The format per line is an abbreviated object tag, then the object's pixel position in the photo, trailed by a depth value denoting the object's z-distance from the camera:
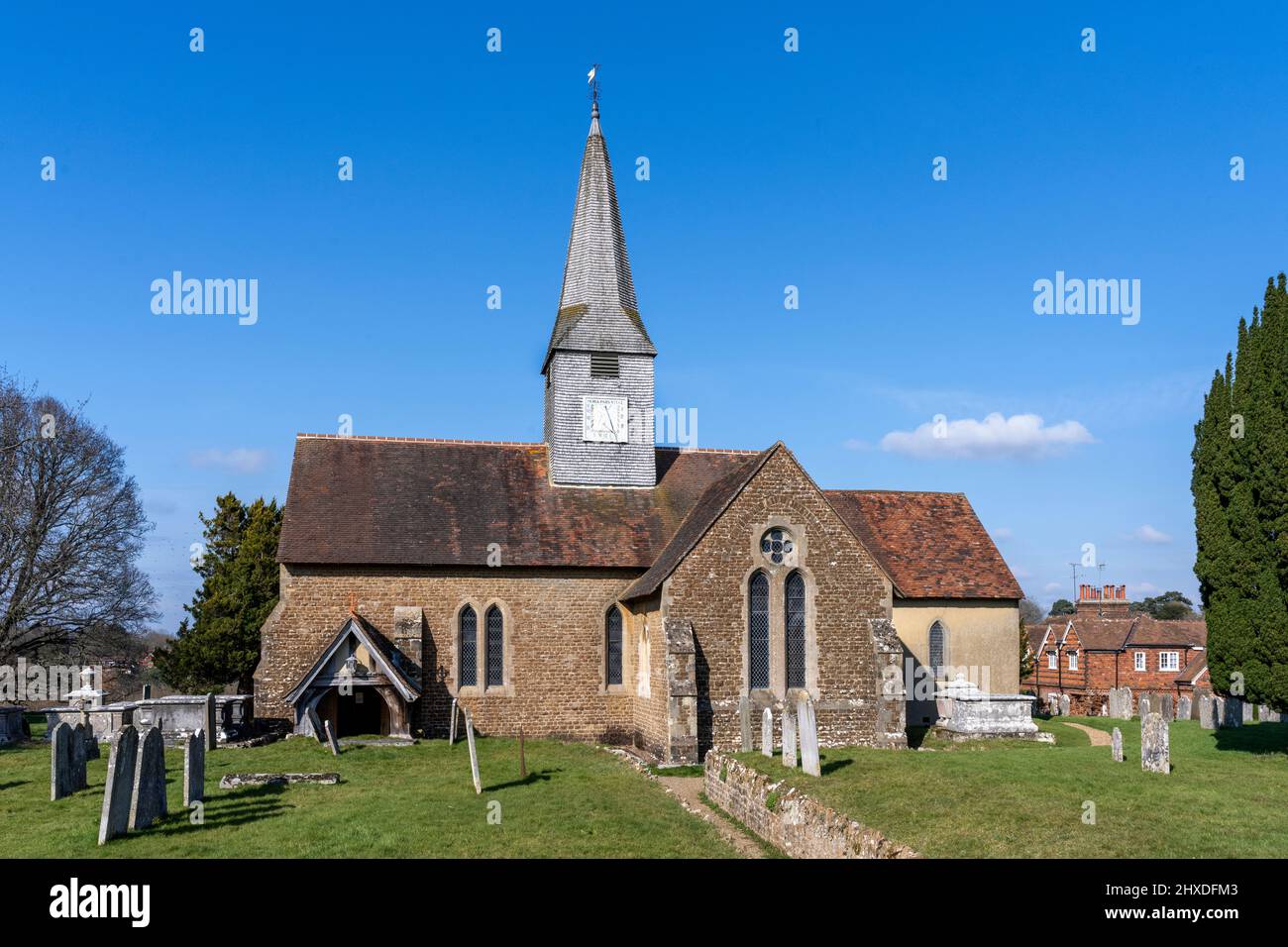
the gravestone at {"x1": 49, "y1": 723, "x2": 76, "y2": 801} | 17.89
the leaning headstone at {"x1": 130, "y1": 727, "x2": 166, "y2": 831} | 14.93
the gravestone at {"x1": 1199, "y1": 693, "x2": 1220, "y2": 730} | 31.20
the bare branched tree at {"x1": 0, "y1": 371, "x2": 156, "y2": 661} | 37.62
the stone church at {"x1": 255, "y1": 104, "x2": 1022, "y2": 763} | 26.70
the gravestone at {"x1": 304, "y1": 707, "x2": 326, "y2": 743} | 26.30
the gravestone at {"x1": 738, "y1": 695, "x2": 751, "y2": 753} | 24.19
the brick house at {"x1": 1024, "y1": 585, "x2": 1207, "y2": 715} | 55.66
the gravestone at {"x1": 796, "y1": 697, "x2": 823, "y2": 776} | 18.53
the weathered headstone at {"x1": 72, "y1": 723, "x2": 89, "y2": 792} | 18.80
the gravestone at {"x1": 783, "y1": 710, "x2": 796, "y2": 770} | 19.95
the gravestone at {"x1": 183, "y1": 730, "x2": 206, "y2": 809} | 16.30
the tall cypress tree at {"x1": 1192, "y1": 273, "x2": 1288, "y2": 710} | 19.78
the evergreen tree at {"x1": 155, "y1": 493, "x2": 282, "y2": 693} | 44.41
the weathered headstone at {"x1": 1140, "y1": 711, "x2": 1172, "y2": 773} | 19.61
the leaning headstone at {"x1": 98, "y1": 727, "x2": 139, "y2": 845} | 14.01
